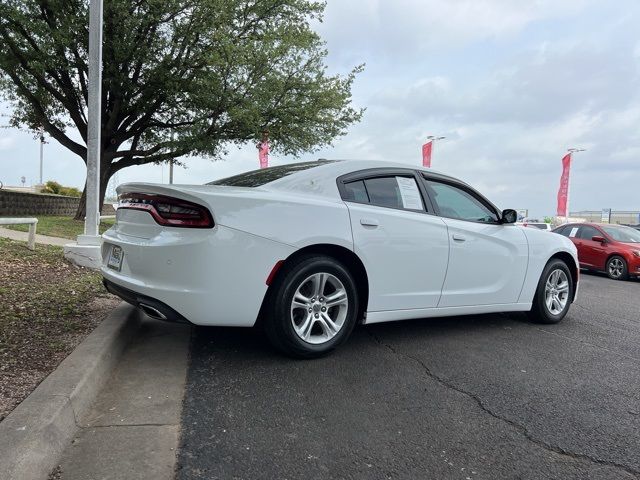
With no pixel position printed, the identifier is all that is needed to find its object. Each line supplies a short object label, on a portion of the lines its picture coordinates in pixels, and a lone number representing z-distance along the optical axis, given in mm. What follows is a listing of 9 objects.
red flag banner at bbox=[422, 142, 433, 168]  29609
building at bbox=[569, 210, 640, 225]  43772
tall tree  14492
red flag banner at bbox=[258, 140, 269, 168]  18405
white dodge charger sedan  3316
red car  11617
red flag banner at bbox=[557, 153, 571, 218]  32781
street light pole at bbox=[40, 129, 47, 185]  20959
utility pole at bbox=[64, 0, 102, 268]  7586
